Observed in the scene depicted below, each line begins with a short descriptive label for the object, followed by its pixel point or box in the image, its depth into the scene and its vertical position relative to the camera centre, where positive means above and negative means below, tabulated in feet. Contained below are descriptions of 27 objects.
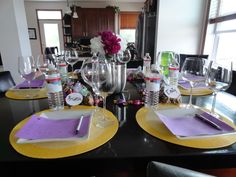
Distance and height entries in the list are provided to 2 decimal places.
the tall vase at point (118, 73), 3.60 -0.60
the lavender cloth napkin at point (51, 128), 2.04 -1.10
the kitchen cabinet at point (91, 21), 19.11 +2.76
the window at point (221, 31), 7.50 +0.71
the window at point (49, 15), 21.00 +3.78
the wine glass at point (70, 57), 5.61 -0.40
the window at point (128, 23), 20.68 +2.76
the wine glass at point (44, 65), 5.34 -0.66
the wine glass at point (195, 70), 3.25 -0.49
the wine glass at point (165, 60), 4.73 -0.44
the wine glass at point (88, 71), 2.92 -0.46
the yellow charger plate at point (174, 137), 1.96 -1.15
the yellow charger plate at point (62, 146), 1.80 -1.16
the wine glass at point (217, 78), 2.77 -0.56
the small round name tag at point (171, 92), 3.10 -0.87
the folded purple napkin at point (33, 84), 4.23 -1.03
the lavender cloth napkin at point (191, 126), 2.13 -1.10
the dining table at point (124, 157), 1.75 -1.19
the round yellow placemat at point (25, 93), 3.59 -1.10
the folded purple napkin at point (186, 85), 4.27 -1.03
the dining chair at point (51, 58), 5.56 -0.44
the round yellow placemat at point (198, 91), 3.84 -1.09
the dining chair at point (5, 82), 4.48 -1.04
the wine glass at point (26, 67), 3.66 -0.49
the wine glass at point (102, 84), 2.56 -0.63
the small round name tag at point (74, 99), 2.90 -0.94
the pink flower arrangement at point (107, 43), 3.43 +0.04
